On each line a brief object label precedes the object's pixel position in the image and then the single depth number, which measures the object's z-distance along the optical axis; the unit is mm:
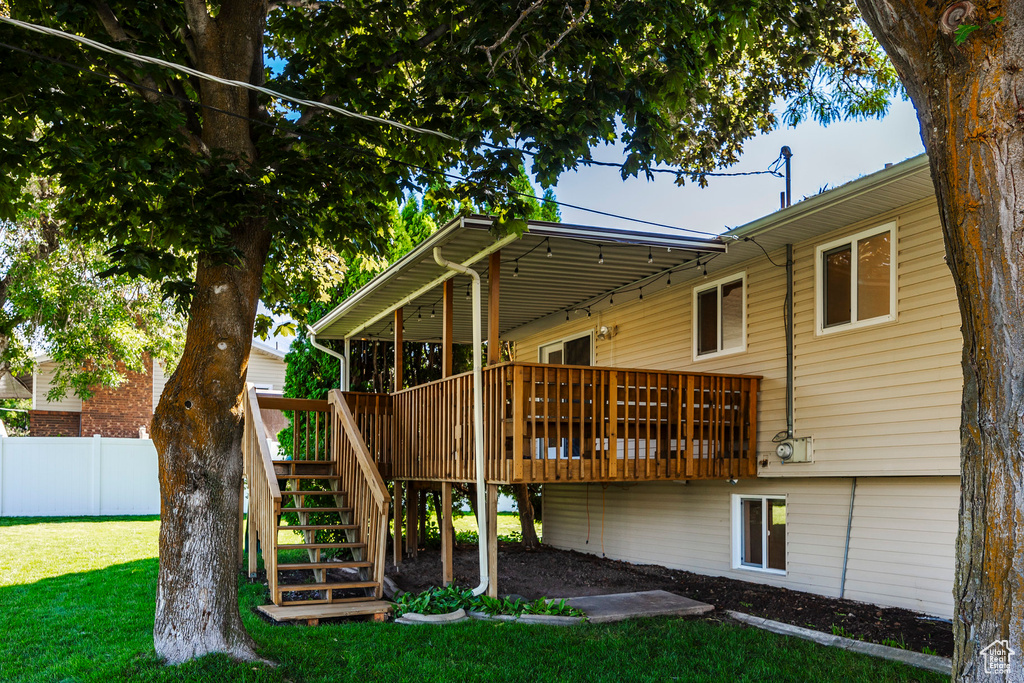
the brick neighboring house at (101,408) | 22719
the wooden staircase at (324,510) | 7914
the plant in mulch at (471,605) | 7762
